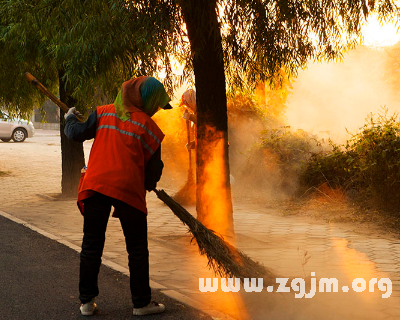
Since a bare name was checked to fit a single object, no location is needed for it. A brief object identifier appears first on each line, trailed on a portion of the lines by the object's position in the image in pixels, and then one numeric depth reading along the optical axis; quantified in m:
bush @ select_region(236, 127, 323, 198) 11.52
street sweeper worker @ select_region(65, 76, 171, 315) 4.49
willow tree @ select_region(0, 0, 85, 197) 9.77
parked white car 31.23
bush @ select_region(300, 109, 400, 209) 8.69
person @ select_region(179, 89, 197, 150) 9.80
